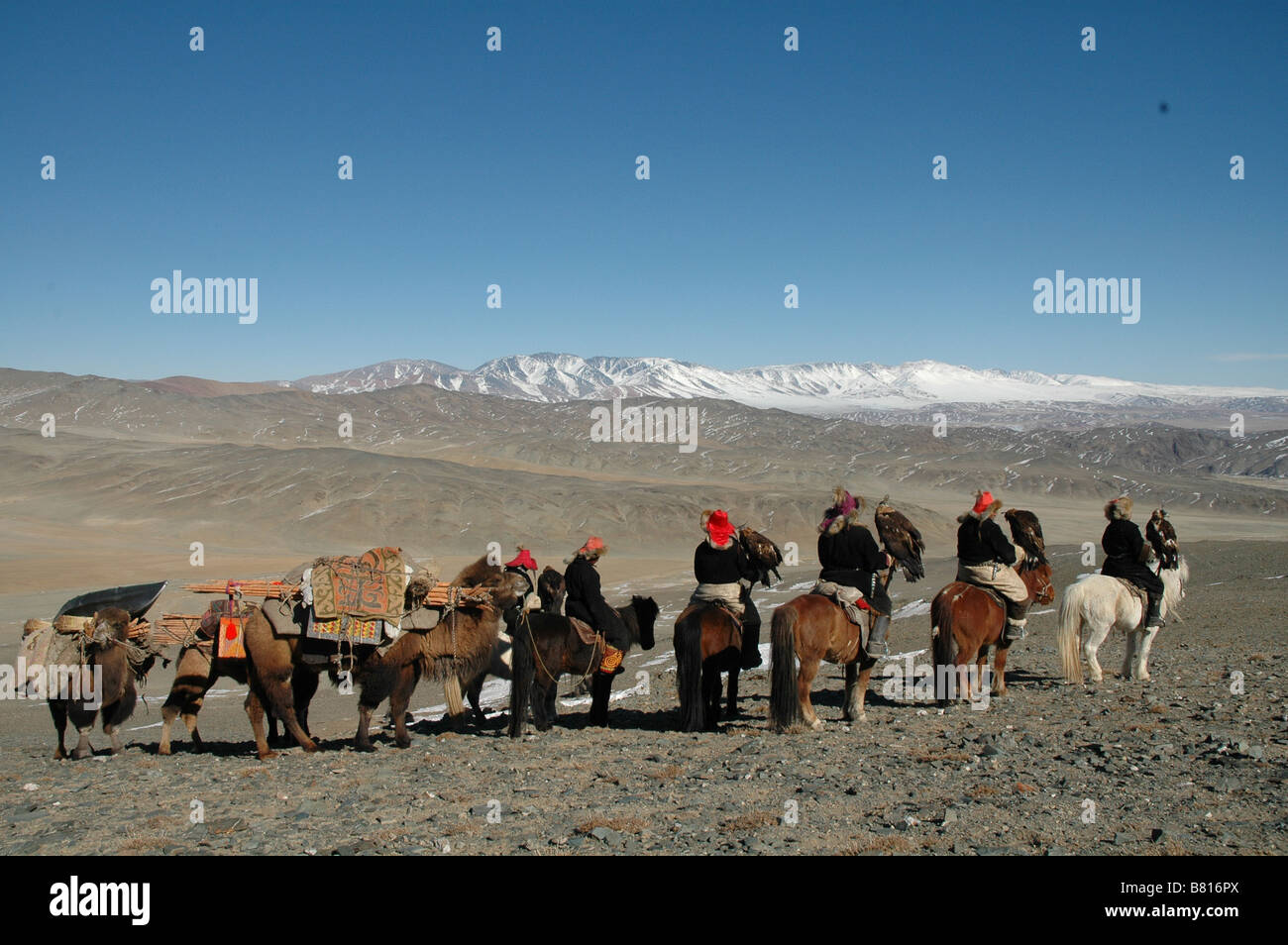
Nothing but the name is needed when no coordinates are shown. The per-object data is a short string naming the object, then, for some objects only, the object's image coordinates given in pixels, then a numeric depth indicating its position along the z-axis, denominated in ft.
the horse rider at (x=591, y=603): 33.88
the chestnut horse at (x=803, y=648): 29.99
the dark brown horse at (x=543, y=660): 32.68
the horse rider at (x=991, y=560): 34.81
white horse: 36.91
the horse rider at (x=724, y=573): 32.99
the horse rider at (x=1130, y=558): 37.70
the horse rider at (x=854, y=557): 32.14
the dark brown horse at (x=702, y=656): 31.65
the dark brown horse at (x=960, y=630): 33.81
